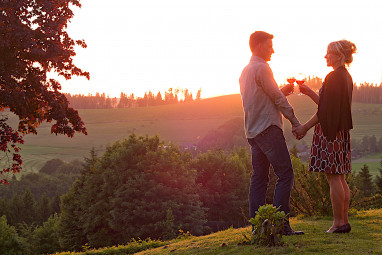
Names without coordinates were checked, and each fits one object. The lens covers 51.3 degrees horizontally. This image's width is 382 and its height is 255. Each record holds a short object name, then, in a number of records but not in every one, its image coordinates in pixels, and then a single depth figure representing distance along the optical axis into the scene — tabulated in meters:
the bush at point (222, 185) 48.69
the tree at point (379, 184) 47.44
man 5.04
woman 5.12
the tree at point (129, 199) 32.94
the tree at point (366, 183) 59.97
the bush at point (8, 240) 37.62
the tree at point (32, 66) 9.54
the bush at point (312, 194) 7.95
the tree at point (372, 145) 119.44
